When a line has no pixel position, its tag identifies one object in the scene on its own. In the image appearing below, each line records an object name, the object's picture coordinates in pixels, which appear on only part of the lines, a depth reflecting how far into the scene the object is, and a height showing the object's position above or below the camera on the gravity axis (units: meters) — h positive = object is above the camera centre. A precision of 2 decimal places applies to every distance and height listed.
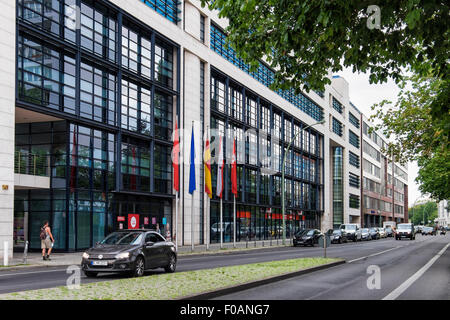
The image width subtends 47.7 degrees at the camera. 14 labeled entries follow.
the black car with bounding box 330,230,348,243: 51.22 -3.71
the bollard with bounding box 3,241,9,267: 19.78 -2.07
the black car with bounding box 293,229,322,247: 41.16 -3.00
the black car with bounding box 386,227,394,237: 80.17 -5.11
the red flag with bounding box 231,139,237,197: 35.69 +1.83
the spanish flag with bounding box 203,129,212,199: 31.78 +1.95
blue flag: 31.23 +1.76
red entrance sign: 32.22 -1.28
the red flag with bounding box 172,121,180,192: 29.38 +2.00
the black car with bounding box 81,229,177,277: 14.47 -1.58
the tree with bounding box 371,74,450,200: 27.81 +4.34
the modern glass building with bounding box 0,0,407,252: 25.67 +5.34
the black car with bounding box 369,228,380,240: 62.62 -4.23
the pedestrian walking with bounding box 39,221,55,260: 22.95 -1.71
